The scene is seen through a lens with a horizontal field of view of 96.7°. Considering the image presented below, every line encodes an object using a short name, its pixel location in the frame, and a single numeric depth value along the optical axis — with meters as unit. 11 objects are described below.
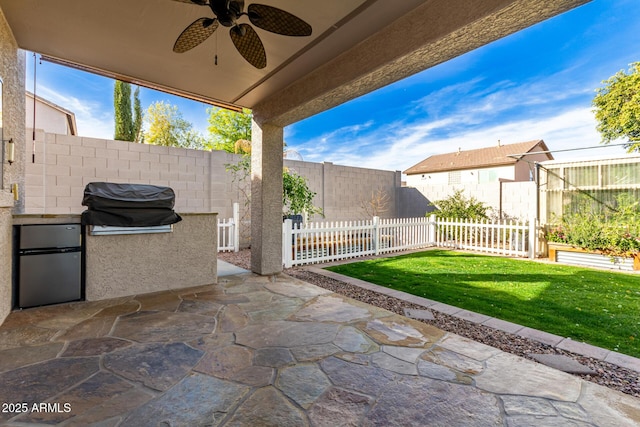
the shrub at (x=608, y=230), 5.68
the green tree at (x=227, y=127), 21.27
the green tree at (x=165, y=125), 21.66
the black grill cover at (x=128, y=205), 3.68
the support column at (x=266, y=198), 5.14
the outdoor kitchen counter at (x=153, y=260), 3.80
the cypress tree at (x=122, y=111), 15.45
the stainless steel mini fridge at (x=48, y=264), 3.35
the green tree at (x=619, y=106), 14.45
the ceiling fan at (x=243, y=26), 2.28
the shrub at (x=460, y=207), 9.37
